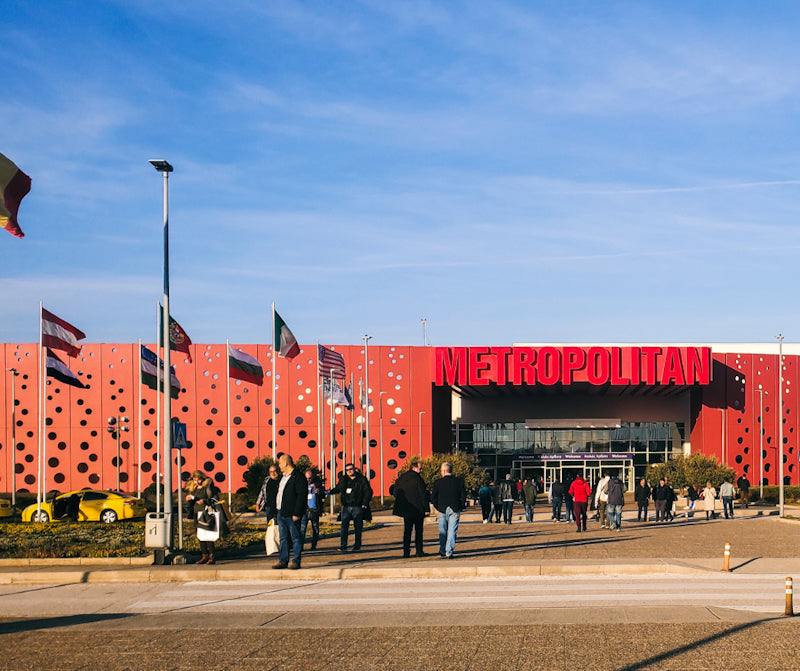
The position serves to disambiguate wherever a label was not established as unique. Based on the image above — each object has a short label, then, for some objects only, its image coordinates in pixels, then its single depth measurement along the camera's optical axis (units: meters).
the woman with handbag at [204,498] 17.39
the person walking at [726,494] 37.68
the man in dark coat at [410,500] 18.02
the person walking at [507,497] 32.62
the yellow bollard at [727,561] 16.41
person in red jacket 26.44
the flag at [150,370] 29.70
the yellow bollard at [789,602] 11.30
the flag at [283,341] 33.34
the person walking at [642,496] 34.00
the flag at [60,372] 29.11
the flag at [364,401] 48.87
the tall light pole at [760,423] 69.00
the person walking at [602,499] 28.56
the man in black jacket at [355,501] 19.61
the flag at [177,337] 26.20
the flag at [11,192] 14.69
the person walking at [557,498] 33.00
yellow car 34.31
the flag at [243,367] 33.09
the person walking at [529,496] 32.81
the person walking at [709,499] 36.12
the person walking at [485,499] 32.06
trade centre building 63.72
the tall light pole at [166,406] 18.14
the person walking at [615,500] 27.44
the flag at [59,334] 29.23
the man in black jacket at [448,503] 18.22
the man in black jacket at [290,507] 16.41
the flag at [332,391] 38.16
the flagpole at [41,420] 36.31
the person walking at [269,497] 16.76
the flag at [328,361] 38.38
